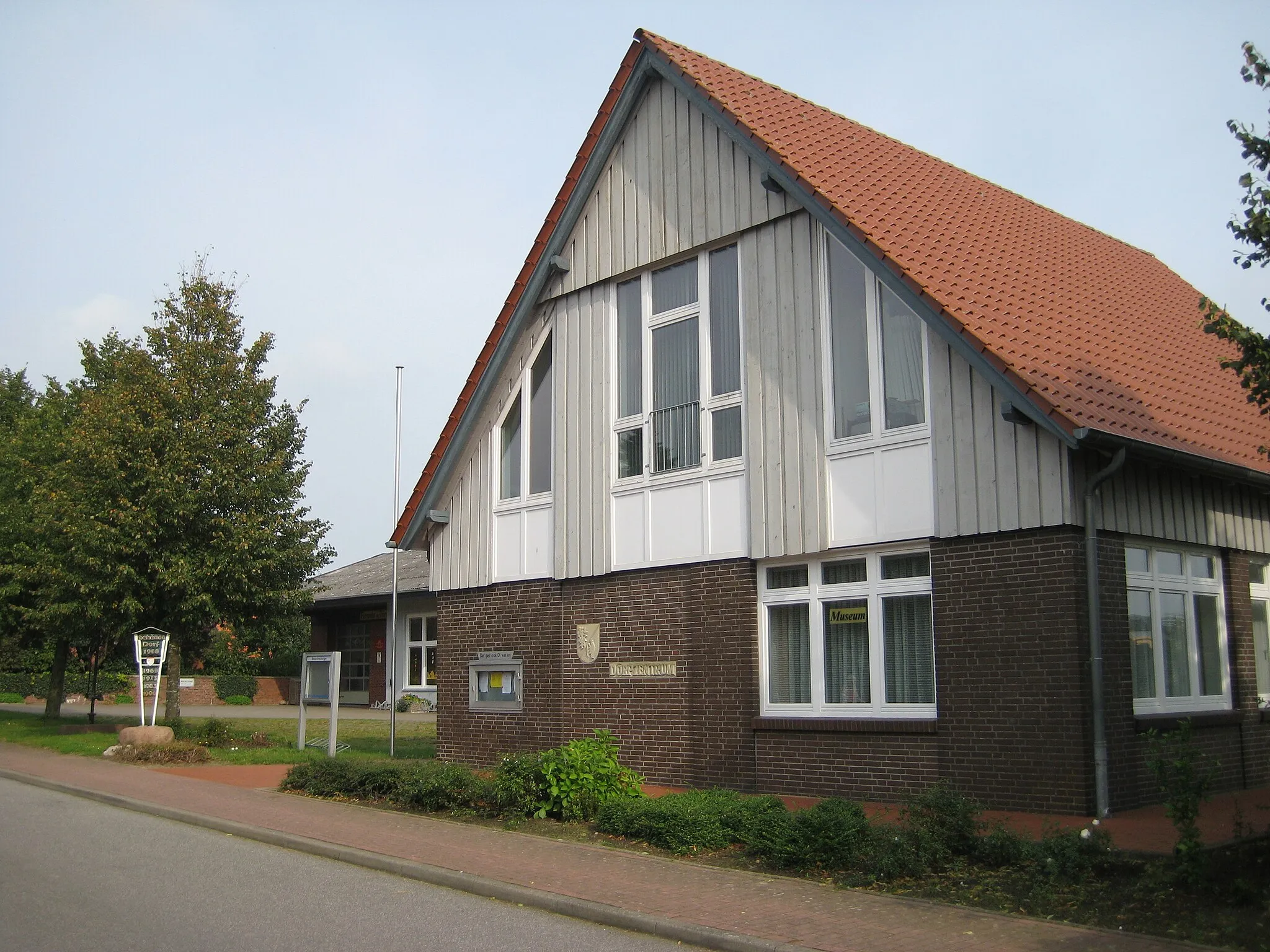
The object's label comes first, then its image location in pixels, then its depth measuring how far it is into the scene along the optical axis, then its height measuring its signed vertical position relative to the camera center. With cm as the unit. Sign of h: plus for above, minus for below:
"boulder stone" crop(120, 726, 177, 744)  2188 -169
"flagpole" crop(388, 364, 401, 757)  2073 -46
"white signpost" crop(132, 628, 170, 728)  2328 -15
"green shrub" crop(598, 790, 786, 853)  1066 -164
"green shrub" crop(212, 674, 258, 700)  4859 -176
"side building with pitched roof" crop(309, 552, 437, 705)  4119 +45
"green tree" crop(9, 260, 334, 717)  2438 +301
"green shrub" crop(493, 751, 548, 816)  1284 -158
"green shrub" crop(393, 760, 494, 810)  1344 -168
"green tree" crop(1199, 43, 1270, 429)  794 +253
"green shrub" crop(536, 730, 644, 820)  1261 -150
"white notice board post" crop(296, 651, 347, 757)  1947 -66
